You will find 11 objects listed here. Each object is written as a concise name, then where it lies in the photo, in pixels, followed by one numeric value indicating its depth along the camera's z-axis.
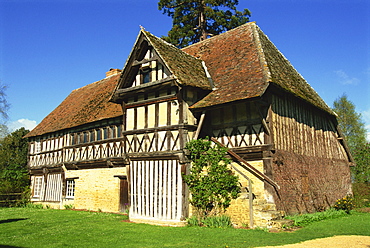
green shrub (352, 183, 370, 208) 17.08
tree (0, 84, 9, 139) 29.05
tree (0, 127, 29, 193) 29.69
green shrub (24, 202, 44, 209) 20.19
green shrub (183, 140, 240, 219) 11.23
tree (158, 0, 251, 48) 24.17
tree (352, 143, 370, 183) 23.58
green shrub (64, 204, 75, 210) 18.45
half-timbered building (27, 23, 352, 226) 11.19
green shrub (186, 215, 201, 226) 11.34
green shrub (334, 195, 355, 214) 14.59
